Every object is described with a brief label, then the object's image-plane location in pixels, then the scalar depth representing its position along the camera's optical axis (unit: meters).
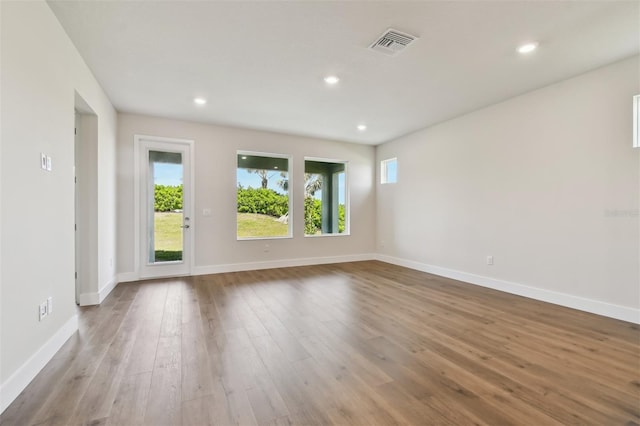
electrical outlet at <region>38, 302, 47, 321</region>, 2.06
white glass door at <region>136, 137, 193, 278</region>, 4.80
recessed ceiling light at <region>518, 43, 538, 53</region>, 2.70
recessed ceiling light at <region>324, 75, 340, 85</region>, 3.35
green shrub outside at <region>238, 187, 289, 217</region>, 5.66
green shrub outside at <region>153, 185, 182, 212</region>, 4.92
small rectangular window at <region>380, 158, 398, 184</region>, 6.33
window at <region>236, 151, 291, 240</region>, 5.66
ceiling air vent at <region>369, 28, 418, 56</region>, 2.52
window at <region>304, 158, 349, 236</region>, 6.42
